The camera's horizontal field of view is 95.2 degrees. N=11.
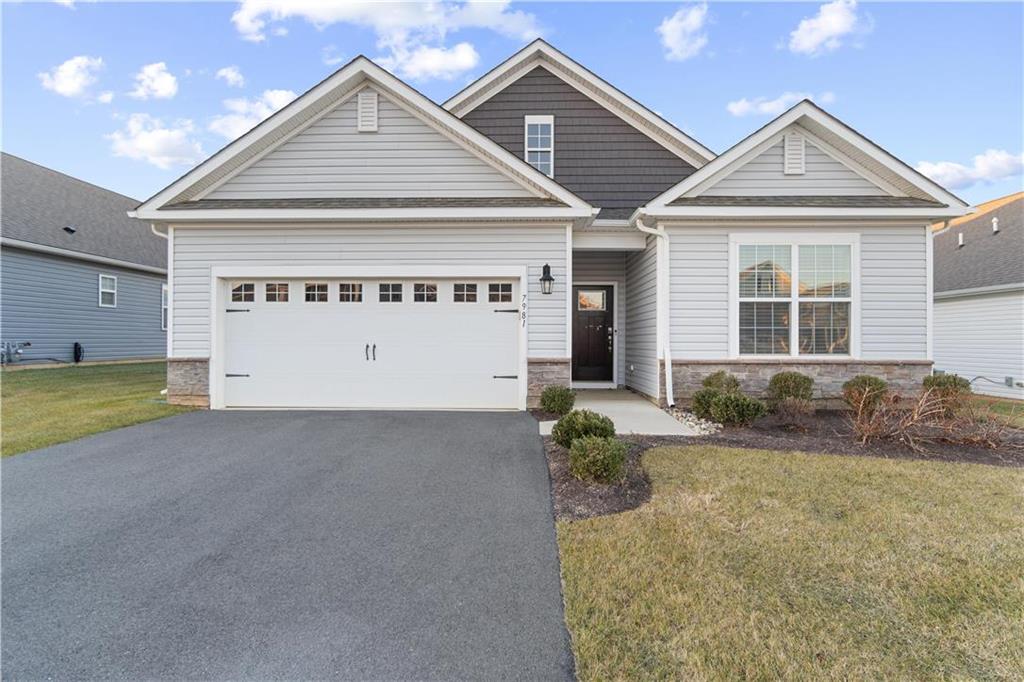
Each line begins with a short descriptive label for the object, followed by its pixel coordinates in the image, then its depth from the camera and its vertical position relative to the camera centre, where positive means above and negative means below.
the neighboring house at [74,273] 13.85 +2.12
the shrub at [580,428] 5.30 -1.04
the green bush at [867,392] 7.30 -0.87
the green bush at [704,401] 7.34 -1.02
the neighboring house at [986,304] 12.05 +0.92
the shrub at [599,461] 4.43 -1.18
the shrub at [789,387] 7.76 -0.83
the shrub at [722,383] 7.93 -0.79
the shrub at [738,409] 6.86 -1.06
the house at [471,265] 8.33 +1.29
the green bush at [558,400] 7.71 -1.05
